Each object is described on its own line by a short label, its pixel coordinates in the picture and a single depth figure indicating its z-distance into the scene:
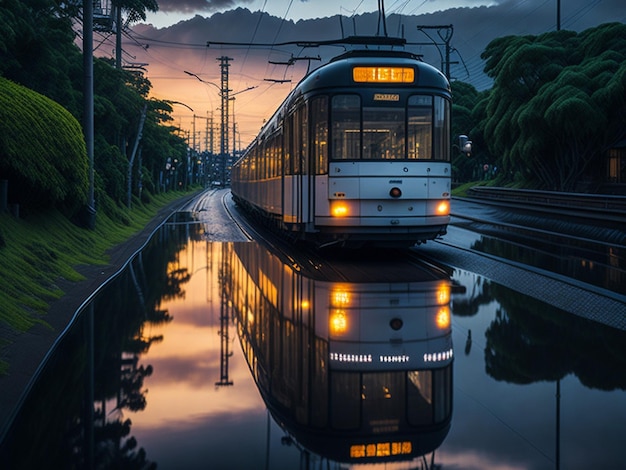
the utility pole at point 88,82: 23.36
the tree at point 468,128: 68.50
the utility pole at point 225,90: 127.31
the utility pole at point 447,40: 61.53
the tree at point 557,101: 42.00
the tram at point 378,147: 17.17
